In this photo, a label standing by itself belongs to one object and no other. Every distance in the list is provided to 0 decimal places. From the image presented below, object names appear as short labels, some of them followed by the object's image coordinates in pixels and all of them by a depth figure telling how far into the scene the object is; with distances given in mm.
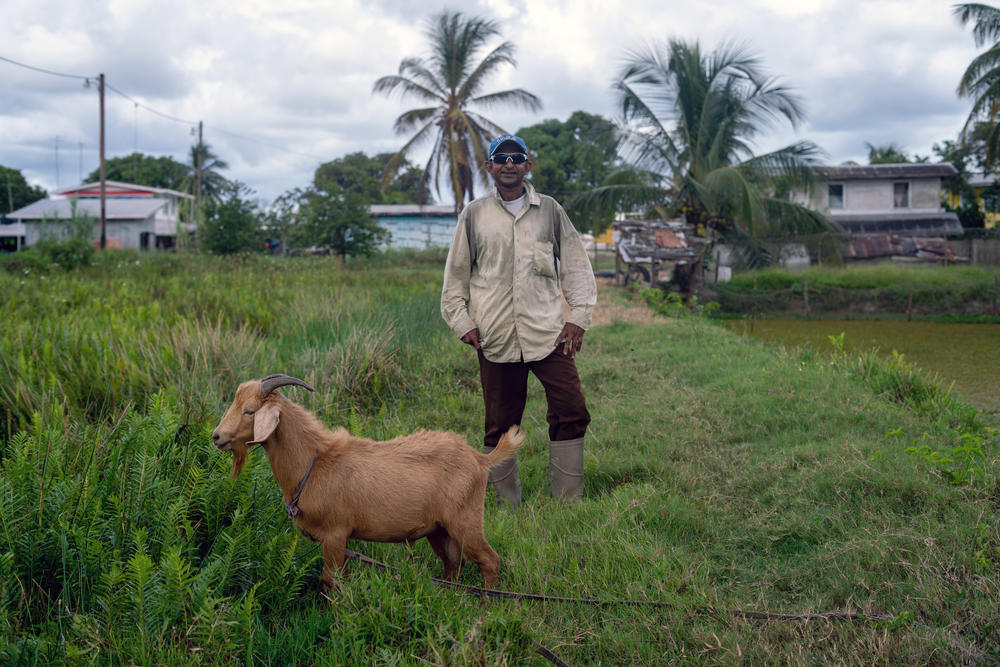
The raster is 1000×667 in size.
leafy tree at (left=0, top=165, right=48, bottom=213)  51938
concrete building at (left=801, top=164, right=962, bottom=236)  30547
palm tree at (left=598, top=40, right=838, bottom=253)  19094
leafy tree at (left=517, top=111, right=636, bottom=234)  19812
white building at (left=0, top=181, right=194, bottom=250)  40969
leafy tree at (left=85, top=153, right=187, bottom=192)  56875
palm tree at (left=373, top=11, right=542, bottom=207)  26188
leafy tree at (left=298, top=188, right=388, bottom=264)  23016
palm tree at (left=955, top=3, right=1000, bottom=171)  19312
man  4078
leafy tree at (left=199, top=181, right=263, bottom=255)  23516
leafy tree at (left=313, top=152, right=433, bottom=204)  48625
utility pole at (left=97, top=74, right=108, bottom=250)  27102
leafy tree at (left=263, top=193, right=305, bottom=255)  27650
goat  2719
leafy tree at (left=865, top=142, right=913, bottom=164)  39938
